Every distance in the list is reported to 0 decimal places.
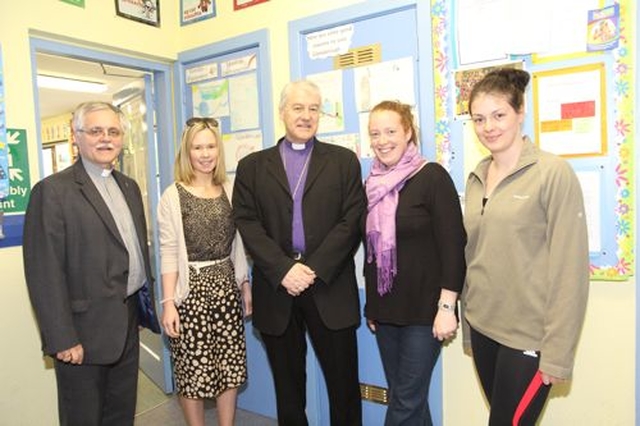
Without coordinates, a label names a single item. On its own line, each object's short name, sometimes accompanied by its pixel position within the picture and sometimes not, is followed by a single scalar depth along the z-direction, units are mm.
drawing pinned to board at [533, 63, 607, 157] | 1724
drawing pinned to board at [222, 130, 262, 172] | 2654
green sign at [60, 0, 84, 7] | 2397
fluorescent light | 5043
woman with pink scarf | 1653
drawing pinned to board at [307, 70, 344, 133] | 2330
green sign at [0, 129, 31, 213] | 2166
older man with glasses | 1685
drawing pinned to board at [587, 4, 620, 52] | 1673
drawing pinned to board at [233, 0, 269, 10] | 2564
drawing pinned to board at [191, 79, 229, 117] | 2758
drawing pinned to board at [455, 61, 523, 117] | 1929
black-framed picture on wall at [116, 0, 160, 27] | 2631
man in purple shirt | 1894
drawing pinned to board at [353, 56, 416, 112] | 2127
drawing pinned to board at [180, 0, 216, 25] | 2761
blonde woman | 2059
